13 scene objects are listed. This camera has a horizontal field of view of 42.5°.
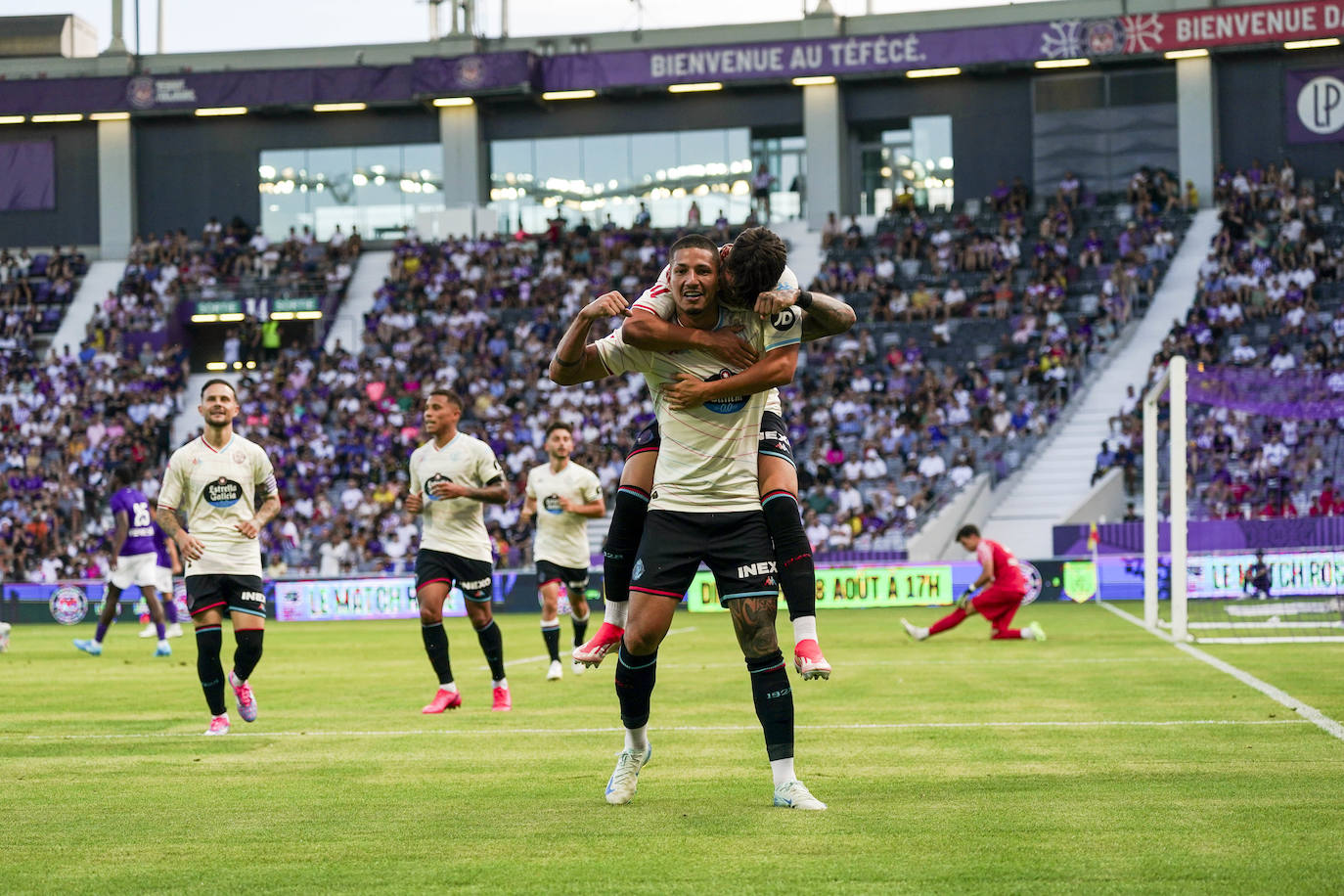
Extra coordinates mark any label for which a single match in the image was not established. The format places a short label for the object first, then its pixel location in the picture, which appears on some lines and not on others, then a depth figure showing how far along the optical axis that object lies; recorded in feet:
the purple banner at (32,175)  184.44
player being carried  24.29
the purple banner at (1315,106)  155.84
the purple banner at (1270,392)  76.69
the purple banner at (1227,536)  85.61
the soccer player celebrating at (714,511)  24.85
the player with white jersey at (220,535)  38.93
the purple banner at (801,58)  160.04
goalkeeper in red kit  71.67
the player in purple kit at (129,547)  75.77
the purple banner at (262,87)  170.60
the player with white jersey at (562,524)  56.44
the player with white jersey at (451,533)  43.80
